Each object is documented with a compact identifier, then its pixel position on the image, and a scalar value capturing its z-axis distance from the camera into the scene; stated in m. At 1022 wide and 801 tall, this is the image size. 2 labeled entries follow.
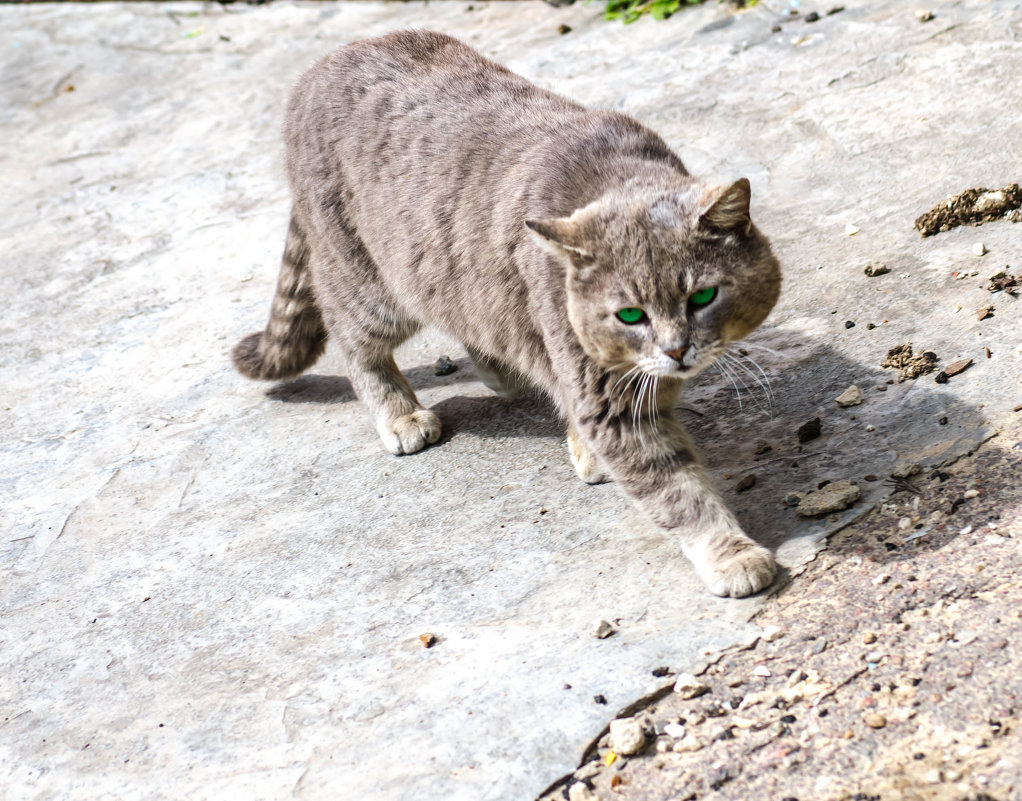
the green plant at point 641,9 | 6.54
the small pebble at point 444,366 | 4.59
